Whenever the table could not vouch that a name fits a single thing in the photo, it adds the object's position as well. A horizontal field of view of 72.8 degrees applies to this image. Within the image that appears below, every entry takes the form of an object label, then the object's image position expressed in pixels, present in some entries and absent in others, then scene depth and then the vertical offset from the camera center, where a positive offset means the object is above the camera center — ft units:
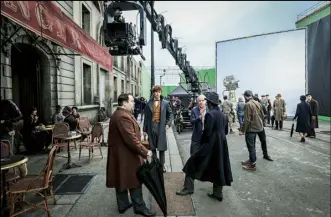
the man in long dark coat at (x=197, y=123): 13.82 -1.40
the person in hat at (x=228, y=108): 37.77 -1.24
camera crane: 15.31 +5.21
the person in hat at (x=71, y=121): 24.55 -2.18
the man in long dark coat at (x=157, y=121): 15.97 -1.45
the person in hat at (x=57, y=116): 26.01 -1.72
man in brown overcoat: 9.84 -2.35
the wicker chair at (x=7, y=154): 10.97 -2.60
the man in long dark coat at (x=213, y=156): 12.17 -3.01
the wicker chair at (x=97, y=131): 20.93 -2.79
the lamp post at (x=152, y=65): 24.24 +3.94
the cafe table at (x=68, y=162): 17.82 -4.89
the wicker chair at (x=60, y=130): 19.60 -2.55
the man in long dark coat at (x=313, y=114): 31.76 -1.98
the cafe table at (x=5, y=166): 10.18 -2.86
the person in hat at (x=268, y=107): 46.42 -1.33
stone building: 12.62 +4.33
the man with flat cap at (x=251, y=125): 18.12 -2.00
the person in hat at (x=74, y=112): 28.37 -1.43
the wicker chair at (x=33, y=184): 10.08 -3.93
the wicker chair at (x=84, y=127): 23.63 -2.97
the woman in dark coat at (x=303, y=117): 29.09 -2.14
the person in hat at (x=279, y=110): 38.34 -1.62
